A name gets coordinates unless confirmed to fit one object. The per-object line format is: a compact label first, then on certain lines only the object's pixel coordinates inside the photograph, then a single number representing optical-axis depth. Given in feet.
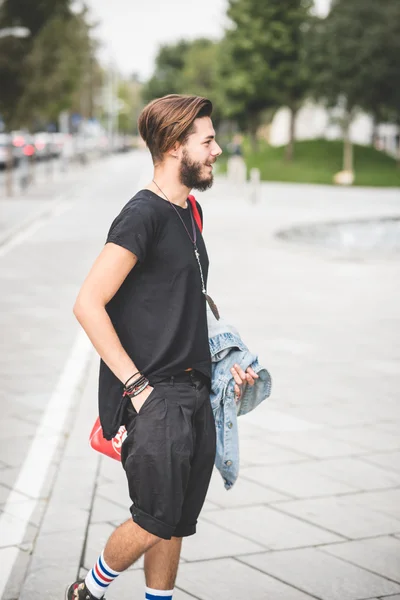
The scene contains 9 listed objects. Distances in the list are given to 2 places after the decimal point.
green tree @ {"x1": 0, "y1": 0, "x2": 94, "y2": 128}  81.66
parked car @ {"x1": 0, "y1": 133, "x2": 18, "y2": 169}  145.40
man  9.18
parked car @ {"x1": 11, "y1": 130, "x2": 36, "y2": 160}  112.06
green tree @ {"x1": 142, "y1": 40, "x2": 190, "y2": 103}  409.08
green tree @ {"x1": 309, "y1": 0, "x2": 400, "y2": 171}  126.21
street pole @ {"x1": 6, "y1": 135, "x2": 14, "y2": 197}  93.35
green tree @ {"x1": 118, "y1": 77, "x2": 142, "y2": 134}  438.81
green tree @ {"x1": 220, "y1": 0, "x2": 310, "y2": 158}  167.22
